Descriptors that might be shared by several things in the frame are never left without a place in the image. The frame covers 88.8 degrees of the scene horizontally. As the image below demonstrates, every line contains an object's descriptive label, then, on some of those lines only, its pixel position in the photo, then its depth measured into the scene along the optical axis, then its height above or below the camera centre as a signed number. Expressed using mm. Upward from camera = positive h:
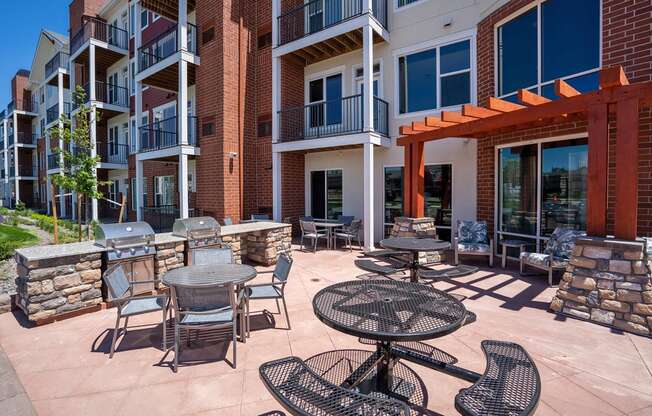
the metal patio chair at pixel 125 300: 3406 -1127
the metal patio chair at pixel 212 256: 4352 -776
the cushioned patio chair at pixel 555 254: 5623 -1023
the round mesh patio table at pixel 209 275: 3218 -824
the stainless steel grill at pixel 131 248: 4648 -717
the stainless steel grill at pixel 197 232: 5695 -602
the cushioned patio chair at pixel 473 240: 7094 -987
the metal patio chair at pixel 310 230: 8773 -870
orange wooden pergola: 4039 +855
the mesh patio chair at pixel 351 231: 8719 -890
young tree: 7098 +795
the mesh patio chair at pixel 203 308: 3135 -1092
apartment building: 6289 +2544
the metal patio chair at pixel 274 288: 3961 -1112
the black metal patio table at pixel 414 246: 4793 -729
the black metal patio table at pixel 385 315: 2211 -870
